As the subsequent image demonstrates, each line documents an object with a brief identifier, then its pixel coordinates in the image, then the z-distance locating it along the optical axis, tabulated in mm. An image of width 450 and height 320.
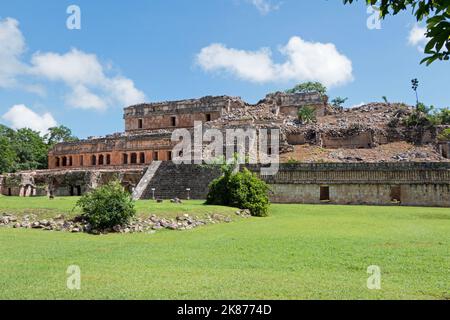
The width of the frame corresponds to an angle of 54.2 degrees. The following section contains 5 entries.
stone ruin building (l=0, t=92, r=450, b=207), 25516
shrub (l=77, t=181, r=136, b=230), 15328
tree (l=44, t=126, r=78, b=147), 64562
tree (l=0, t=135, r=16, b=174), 48250
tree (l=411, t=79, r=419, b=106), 49638
